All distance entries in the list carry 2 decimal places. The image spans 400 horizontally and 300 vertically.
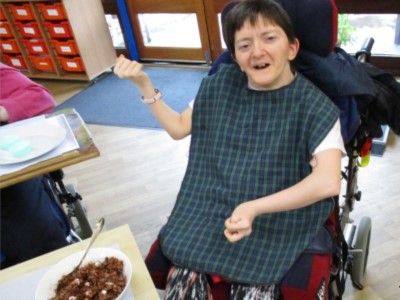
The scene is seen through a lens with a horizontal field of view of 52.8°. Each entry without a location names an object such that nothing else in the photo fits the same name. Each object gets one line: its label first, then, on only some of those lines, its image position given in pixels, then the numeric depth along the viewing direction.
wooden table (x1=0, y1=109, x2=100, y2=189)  1.08
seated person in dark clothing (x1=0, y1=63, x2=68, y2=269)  1.33
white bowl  0.81
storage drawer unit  3.43
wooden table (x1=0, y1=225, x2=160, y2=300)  0.85
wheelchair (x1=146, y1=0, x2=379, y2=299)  1.08
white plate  1.12
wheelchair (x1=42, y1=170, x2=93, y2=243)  1.48
